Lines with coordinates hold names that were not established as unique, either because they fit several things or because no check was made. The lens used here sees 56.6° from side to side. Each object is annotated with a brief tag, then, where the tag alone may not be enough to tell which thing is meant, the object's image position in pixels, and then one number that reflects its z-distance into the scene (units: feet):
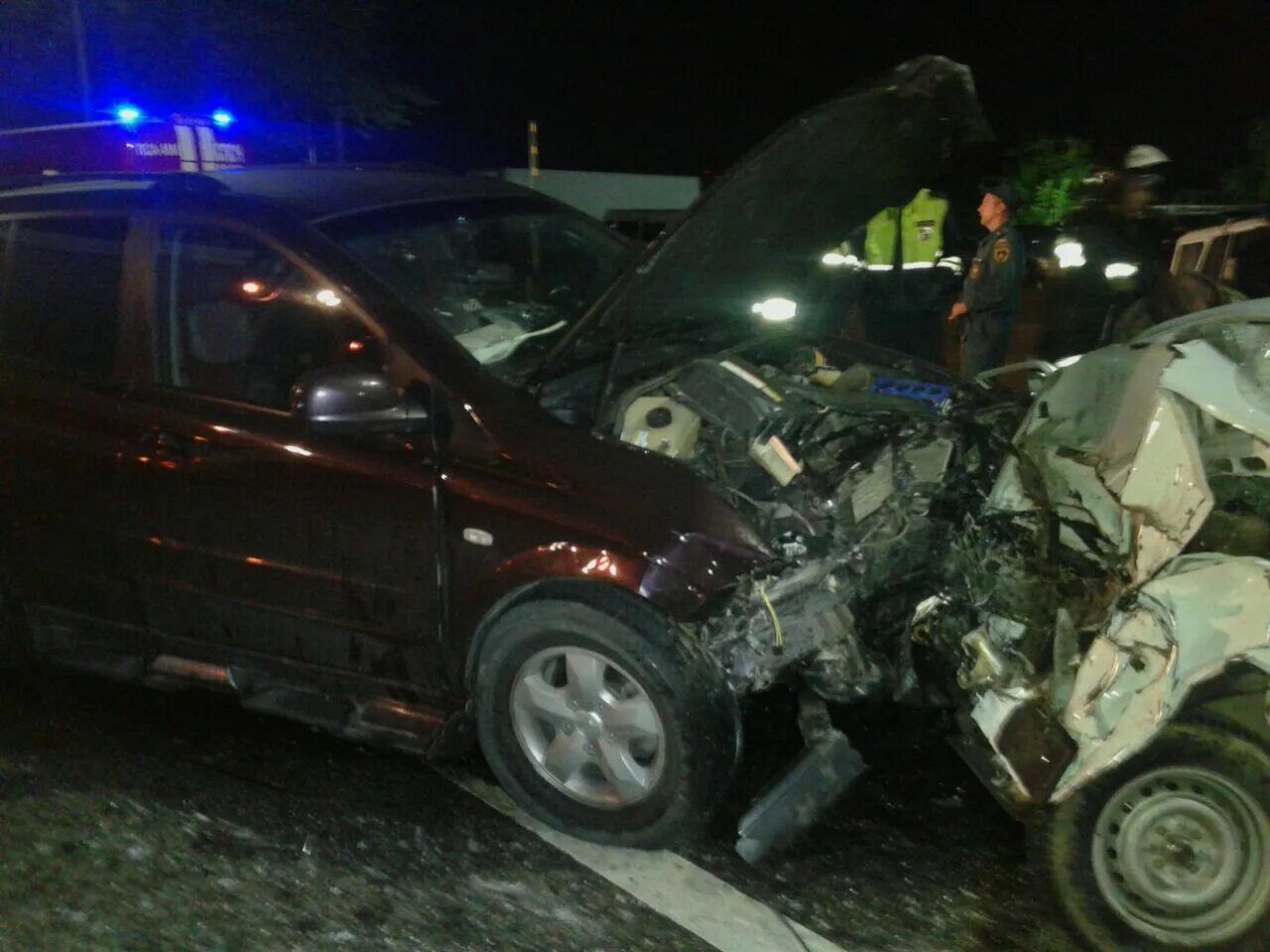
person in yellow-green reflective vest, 25.00
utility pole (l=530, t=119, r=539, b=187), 28.18
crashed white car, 8.70
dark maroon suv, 10.63
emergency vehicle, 25.04
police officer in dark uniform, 22.29
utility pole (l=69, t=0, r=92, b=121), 38.01
